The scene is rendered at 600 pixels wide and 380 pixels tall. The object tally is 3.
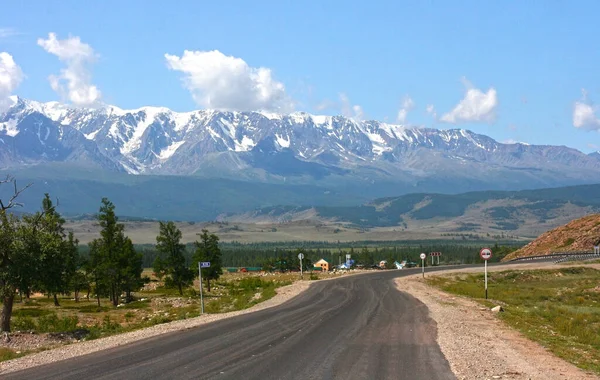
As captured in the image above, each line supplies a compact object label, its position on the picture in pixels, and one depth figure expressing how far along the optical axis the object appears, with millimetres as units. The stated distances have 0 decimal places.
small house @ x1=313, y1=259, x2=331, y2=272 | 154075
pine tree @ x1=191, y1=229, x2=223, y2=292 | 95400
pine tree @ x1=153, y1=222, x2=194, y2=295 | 90312
